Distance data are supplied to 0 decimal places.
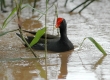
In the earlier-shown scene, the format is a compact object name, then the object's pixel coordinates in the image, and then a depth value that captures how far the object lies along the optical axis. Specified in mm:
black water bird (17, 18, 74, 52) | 12508
